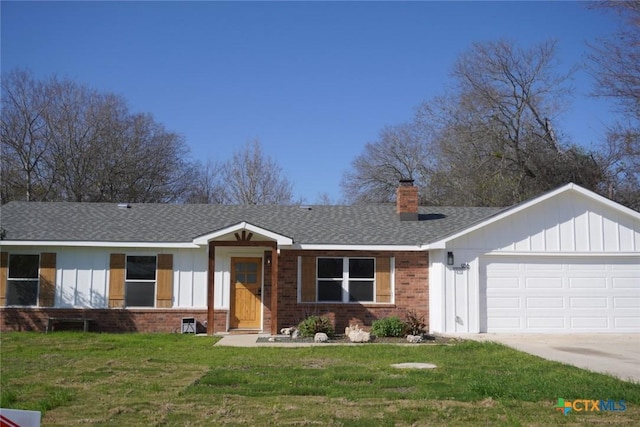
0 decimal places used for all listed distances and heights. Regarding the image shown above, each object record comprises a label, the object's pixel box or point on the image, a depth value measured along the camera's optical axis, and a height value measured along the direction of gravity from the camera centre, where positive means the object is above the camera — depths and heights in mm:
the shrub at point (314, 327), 16125 -1346
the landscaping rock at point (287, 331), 16672 -1511
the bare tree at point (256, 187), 40969 +5785
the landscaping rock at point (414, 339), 15266 -1540
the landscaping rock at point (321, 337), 15438 -1544
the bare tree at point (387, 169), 38938 +6841
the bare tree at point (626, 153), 21531 +5431
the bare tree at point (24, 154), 32938 +6328
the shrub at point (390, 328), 16297 -1366
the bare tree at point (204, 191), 41781 +5677
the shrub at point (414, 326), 16281 -1302
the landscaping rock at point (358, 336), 15359 -1491
